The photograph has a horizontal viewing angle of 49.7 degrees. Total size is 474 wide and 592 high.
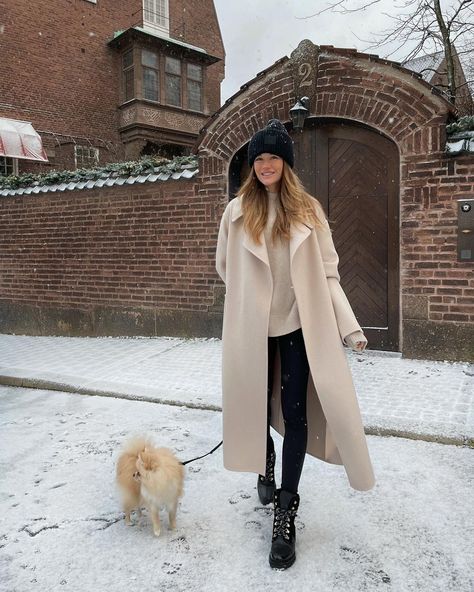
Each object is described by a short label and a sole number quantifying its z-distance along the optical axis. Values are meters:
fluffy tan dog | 2.40
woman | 2.34
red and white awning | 15.53
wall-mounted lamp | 6.15
